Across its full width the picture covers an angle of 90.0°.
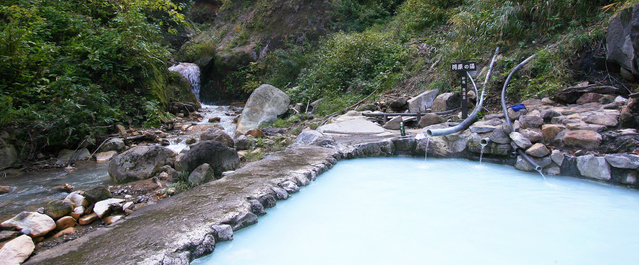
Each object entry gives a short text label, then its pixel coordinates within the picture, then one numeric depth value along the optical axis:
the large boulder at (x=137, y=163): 4.13
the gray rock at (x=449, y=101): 6.14
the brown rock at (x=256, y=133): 6.63
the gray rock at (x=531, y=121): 3.97
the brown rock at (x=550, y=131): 3.67
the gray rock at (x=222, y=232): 2.15
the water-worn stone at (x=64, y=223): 2.60
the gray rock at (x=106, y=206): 2.85
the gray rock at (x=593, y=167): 3.17
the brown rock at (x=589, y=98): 4.33
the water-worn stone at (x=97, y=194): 3.01
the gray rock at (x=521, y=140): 3.75
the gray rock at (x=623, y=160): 2.97
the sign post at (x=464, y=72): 5.22
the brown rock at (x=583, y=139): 3.36
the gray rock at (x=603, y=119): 3.44
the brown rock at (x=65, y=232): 2.50
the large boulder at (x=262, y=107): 8.28
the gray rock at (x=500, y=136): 4.03
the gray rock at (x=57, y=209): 2.68
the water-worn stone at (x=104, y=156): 5.50
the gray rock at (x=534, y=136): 3.76
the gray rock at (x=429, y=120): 5.72
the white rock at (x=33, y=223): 2.39
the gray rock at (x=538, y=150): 3.59
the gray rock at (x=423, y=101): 6.60
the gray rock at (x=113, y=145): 5.88
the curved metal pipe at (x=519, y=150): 3.54
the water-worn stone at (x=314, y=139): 5.02
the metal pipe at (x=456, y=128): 4.44
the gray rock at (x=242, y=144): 5.52
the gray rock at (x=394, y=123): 6.04
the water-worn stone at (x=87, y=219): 2.74
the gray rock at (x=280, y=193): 2.95
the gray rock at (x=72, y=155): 5.38
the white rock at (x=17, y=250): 1.85
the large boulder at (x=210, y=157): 3.88
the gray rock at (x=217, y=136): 5.12
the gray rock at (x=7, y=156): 4.68
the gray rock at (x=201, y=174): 3.55
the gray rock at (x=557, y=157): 3.48
